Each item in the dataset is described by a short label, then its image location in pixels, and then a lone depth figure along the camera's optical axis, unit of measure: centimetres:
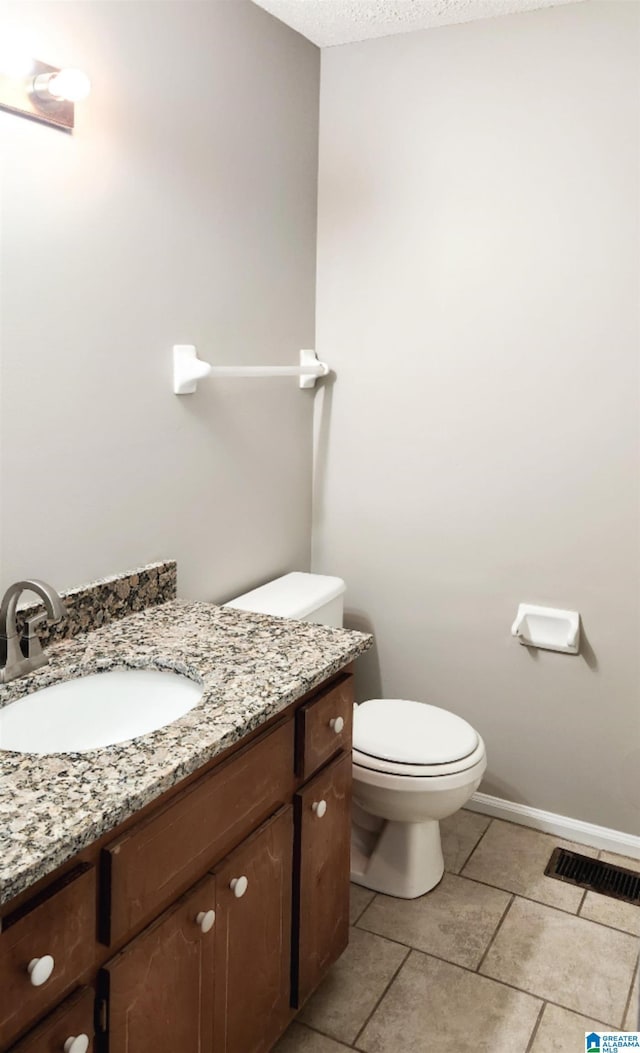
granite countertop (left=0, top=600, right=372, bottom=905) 105
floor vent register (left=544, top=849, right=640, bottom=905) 227
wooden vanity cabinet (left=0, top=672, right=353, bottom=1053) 108
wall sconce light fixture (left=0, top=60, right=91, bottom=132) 149
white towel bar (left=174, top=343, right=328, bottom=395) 203
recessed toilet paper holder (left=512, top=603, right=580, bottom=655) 240
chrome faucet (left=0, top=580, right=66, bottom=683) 144
